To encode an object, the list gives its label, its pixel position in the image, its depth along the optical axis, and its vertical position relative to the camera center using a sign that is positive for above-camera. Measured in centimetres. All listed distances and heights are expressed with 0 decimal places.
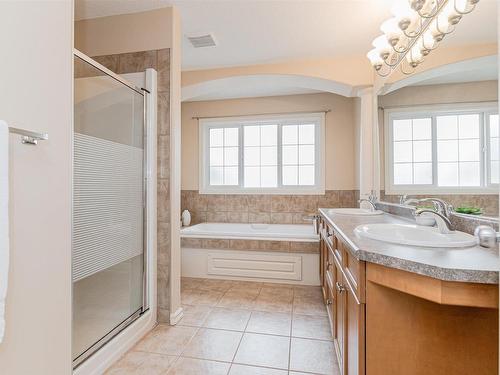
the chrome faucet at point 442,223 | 127 -16
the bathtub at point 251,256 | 293 -75
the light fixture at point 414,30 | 152 +104
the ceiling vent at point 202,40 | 246 +138
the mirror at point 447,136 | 121 +31
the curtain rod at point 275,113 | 394 +115
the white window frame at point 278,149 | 400 +62
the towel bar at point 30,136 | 92 +19
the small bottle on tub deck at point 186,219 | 404 -44
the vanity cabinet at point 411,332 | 93 -50
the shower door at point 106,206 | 149 -11
